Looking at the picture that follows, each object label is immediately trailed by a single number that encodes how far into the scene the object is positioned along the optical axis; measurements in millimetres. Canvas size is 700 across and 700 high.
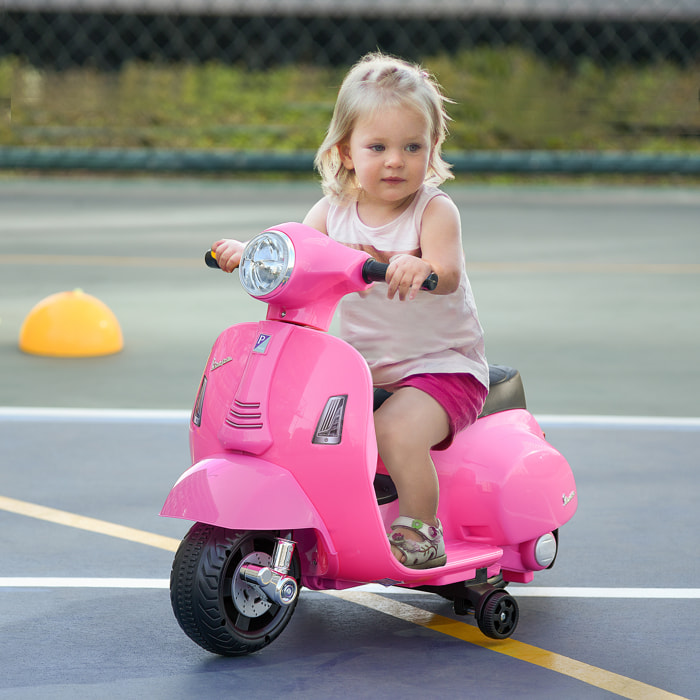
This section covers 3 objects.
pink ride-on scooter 6922
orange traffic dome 15719
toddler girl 7320
